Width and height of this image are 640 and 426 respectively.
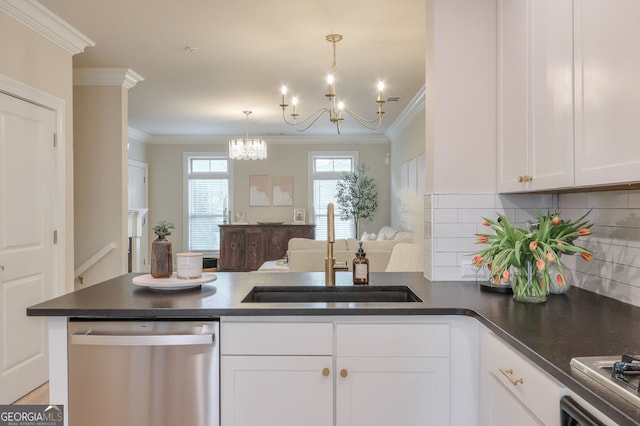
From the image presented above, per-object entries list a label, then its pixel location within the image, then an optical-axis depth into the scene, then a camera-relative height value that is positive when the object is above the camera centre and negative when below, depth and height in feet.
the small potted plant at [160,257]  6.45 -0.68
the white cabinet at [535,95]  4.90 +1.55
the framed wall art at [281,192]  27.09 +1.32
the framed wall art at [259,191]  27.09 +1.39
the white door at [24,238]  9.01 -0.57
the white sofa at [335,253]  13.08 -1.27
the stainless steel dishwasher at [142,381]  5.05 -2.04
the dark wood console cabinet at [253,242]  24.70 -1.73
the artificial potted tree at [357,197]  25.50 +0.94
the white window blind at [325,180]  26.99 +2.09
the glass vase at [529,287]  5.41 -0.98
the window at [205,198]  27.45 +0.96
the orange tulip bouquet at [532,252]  5.31 -0.53
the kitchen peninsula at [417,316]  4.64 -1.19
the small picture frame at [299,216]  26.63 -0.23
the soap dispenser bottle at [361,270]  6.64 -0.92
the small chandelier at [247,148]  20.35 +3.14
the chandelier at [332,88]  10.34 +3.12
